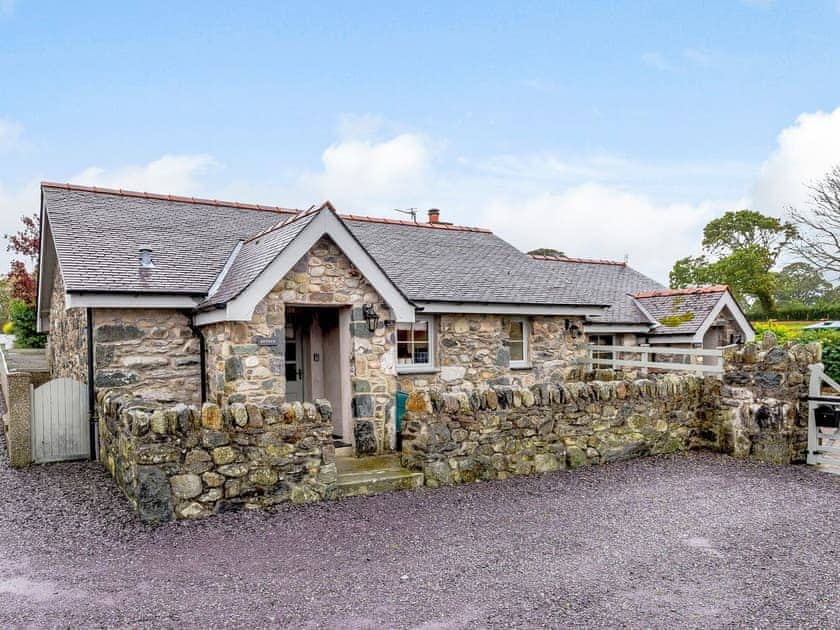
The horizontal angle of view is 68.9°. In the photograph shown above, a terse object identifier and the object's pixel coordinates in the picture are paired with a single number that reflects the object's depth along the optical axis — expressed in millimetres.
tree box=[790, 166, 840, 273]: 31266
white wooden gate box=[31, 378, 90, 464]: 9766
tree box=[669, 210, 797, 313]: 35562
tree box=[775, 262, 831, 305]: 41769
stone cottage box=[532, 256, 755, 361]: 16609
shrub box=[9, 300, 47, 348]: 27828
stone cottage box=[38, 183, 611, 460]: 9336
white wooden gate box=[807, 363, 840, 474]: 9891
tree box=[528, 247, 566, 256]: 40575
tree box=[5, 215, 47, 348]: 25359
